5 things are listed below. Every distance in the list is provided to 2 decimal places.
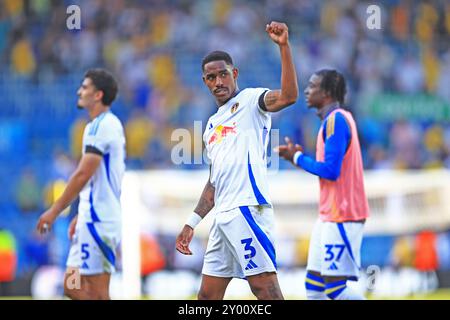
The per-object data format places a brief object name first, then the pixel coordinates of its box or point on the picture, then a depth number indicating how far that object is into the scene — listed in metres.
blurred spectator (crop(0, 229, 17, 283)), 30.04
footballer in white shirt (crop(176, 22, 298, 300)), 13.35
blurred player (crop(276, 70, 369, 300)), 16.33
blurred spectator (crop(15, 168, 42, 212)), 33.69
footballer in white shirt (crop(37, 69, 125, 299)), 16.37
